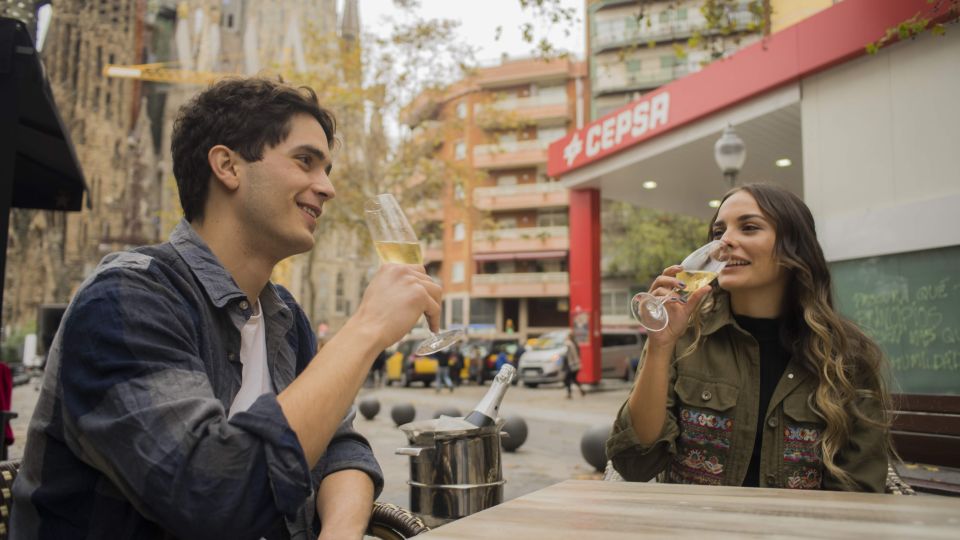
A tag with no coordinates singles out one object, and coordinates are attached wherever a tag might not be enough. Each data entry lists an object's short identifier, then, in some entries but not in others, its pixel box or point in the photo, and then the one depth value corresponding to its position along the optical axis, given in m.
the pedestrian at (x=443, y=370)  19.94
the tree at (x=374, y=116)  21.00
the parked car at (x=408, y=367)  22.16
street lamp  8.37
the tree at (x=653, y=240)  33.31
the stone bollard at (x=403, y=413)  9.98
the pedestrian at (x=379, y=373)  22.92
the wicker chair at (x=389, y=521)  1.87
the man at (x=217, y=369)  1.27
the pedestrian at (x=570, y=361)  16.81
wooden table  1.29
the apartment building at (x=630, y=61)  44.25
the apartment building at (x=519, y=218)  44.47
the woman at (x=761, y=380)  2.43
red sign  8.78
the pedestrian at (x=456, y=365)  21.03
